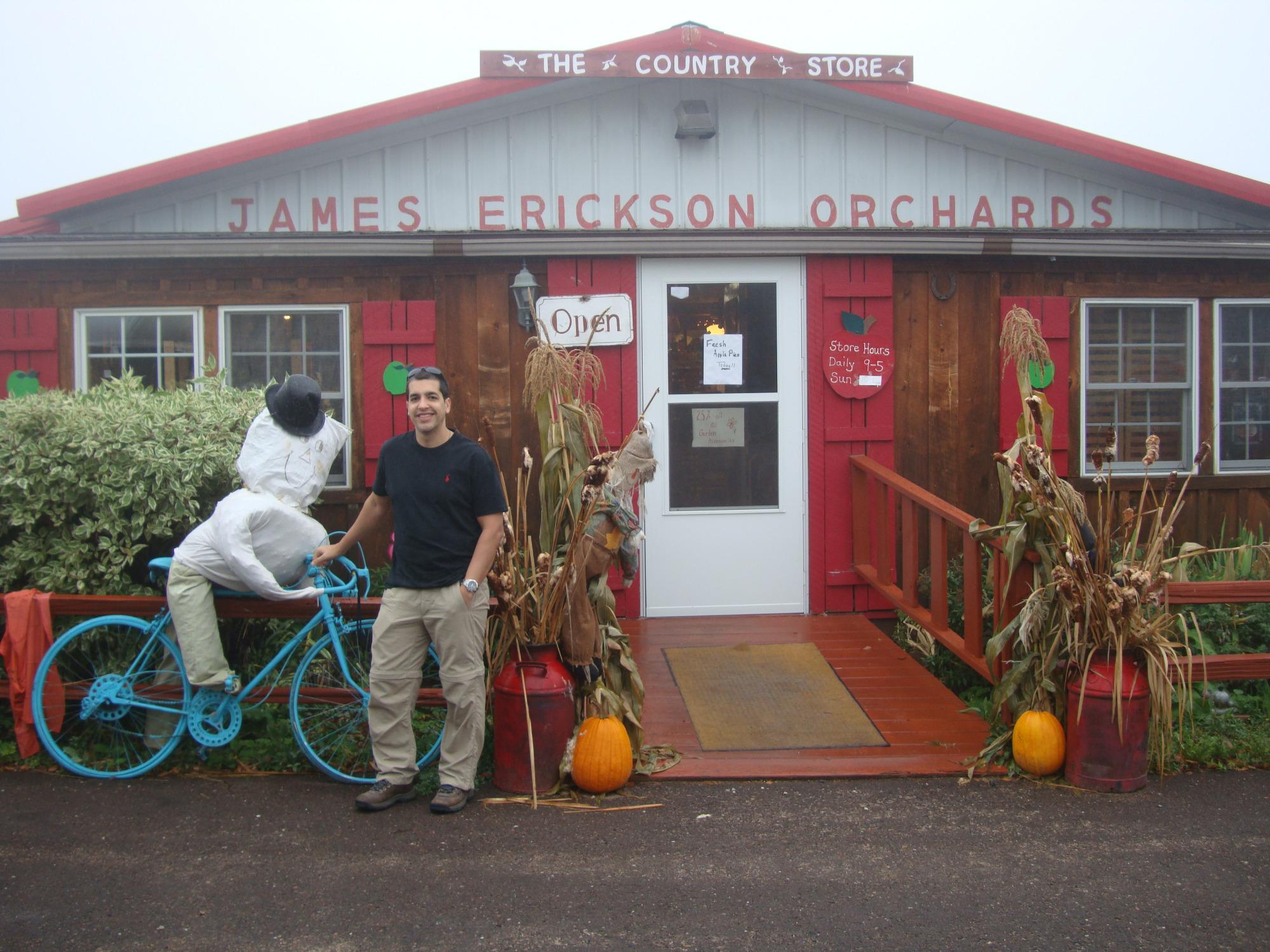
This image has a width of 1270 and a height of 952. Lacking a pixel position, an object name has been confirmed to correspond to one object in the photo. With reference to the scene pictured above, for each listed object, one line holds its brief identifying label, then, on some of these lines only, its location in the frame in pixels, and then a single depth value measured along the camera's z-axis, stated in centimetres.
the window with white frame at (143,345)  726
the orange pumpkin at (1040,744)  475
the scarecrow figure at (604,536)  480
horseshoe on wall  746
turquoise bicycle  480
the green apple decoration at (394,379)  718
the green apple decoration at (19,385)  709
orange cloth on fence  488
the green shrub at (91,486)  529
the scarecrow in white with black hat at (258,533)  465
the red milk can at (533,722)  466
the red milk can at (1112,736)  461
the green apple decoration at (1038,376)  735
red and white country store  719
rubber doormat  529
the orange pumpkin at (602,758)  457
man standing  440
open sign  720
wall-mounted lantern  706
